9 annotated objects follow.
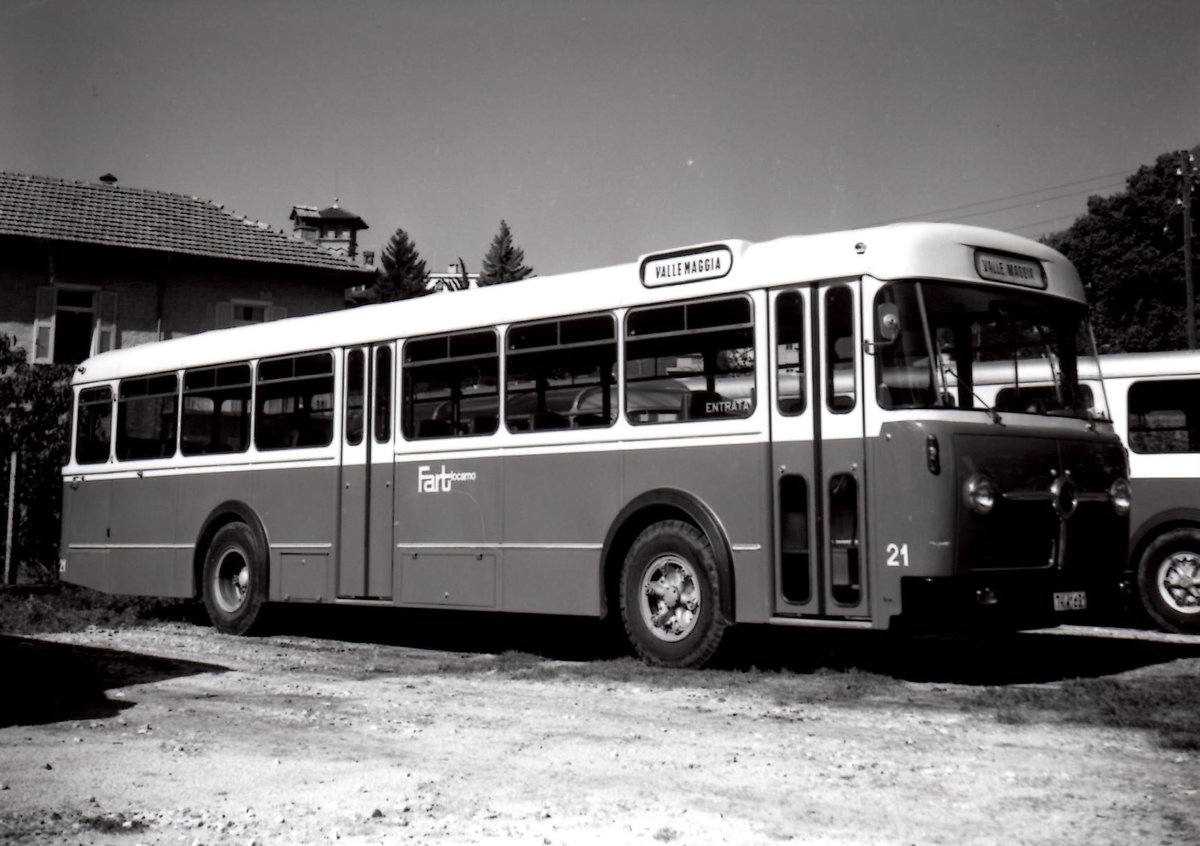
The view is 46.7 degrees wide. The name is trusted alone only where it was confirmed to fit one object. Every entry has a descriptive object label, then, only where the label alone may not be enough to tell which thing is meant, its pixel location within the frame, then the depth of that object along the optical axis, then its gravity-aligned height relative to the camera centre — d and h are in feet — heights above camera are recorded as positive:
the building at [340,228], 335.06 +77.75
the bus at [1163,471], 43.73 +2.24
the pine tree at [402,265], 344.69 +69.27
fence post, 66.23 +0.24
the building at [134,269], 97.81 +20.41
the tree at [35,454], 71.72 +4.62
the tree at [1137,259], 157.07 +33.13
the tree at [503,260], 345.51 +70.43
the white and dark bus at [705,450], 29.55 +2.26
